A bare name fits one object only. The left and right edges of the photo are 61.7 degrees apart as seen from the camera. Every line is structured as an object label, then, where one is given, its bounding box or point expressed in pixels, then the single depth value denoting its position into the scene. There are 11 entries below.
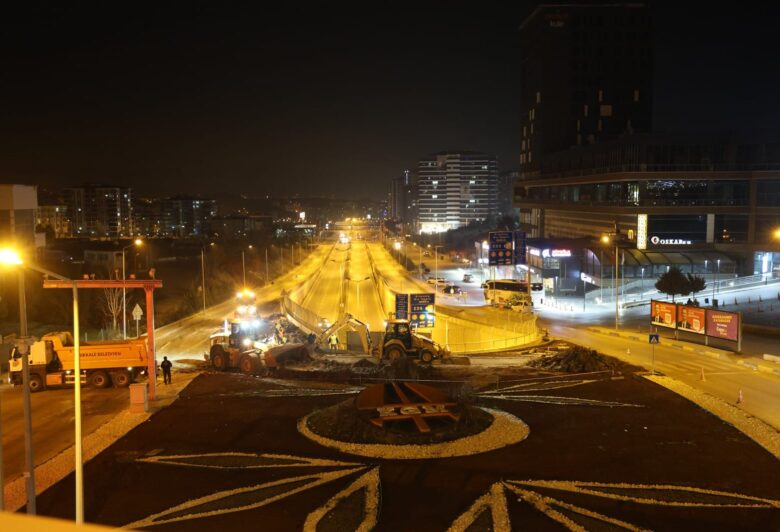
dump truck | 24.08
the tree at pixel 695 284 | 46.50
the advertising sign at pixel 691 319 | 32.62
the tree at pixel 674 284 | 45.88
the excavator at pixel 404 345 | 30.45
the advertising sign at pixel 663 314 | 34.50
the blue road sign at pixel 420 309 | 39.25
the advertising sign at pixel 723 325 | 30.80
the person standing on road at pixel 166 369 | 25.12
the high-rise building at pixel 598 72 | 104.75
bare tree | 44.98
